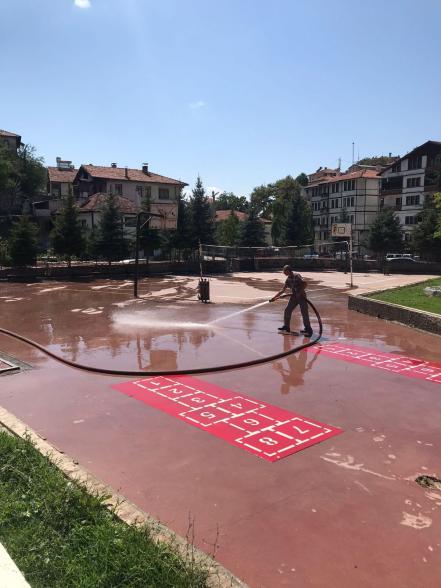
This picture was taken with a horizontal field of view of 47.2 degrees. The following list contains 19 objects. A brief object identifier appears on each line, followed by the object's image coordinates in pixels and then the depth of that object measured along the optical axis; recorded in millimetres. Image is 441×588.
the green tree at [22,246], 30859
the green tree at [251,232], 48312
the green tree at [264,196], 88375
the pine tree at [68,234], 33156
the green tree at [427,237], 43625
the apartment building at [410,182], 59406
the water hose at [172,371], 9359
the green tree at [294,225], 54250
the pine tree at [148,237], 38125
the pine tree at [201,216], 42656
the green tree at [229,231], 74000
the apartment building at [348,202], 71188
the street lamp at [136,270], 22078
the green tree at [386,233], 51094
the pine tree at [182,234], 40938
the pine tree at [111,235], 36000
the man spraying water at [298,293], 12910
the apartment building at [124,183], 62188
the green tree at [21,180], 58681
